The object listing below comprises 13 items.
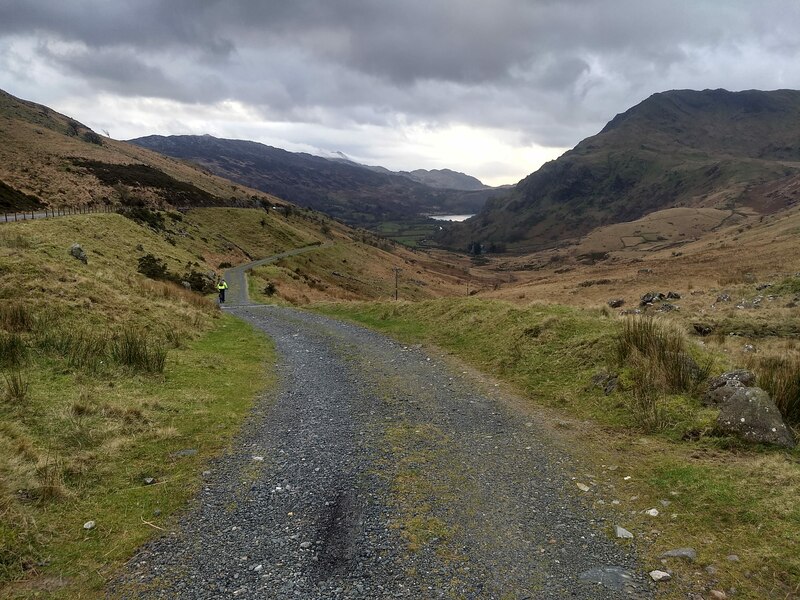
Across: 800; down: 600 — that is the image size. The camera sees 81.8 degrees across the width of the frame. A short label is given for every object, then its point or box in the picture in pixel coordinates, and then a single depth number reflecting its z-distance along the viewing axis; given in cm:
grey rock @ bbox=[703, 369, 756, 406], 901
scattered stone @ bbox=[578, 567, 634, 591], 516
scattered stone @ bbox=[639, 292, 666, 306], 3036
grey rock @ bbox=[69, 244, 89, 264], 2458
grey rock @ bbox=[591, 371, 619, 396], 1077
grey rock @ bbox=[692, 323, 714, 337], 1884
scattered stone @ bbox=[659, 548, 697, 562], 543
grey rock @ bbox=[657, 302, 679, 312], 2562
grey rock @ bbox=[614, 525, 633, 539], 598
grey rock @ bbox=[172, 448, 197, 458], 845
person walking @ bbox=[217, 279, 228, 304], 3588
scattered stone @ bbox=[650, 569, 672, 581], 518
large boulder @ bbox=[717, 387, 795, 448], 767
